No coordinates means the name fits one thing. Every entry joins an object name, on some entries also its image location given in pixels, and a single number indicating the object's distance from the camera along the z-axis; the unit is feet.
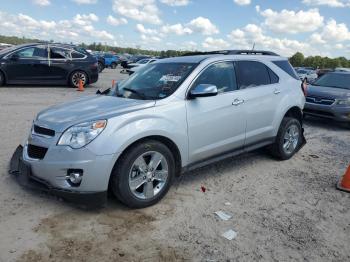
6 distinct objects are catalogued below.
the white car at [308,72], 106.67
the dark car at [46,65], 42.80
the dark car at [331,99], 29.71
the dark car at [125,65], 107.44
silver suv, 12.05
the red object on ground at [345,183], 16.01
